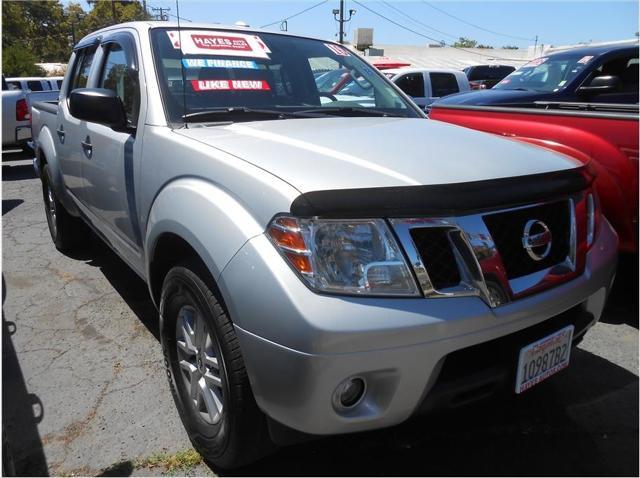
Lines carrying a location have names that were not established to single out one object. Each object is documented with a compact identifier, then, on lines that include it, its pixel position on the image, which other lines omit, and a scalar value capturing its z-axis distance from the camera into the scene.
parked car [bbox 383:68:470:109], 12.15
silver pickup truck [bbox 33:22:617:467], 1.58
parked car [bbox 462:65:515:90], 17.77
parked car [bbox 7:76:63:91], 14.60
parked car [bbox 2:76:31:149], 9.73
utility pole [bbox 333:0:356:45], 29.10
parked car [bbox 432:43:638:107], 6.02
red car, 2.88
